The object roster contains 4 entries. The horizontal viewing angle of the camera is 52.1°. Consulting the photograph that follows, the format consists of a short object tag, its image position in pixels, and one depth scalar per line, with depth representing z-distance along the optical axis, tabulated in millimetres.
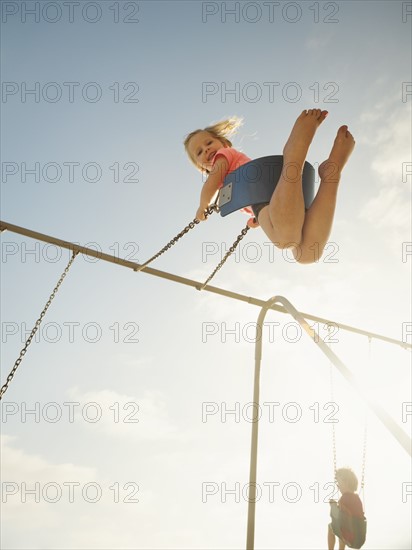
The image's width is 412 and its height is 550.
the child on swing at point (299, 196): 2420
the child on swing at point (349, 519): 3803
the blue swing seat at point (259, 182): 2617
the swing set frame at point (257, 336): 1218
